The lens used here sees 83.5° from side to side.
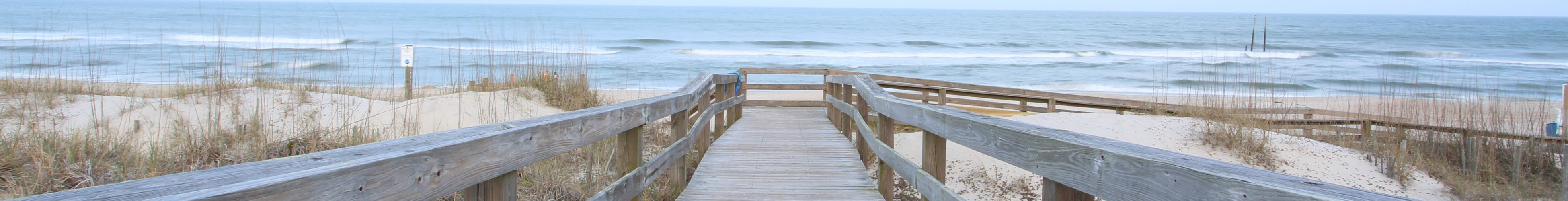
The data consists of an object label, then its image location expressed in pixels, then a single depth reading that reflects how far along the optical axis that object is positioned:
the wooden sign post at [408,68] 9.23
